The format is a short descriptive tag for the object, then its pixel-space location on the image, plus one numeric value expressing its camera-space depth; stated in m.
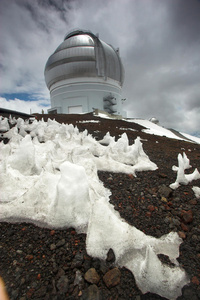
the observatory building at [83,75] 55.39
